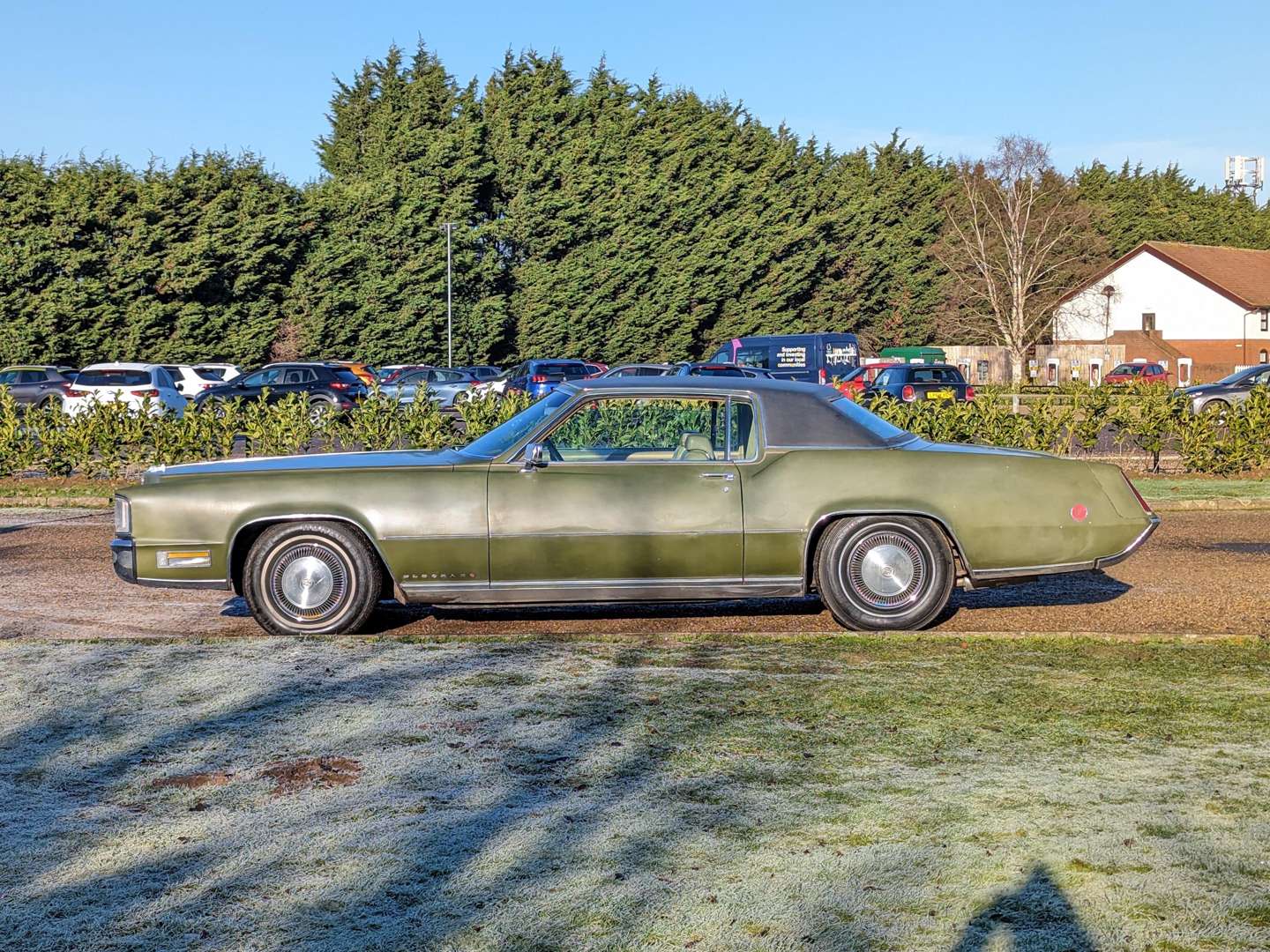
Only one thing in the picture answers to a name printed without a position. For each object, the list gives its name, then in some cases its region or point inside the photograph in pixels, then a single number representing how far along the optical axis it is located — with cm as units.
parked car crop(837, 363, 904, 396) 2822
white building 7694
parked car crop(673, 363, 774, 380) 3028
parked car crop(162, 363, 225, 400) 4078
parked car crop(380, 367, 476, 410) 3888
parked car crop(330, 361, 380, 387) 3966
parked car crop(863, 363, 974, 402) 3394
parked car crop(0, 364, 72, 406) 3609
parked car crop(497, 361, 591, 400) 3869
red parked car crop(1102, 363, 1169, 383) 6061
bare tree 7612
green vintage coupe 821
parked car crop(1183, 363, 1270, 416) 3334
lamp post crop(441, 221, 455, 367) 5472
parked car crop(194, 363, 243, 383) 4322
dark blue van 4344
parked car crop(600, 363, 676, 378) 3500
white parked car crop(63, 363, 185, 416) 3169
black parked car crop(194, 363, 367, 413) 3488
